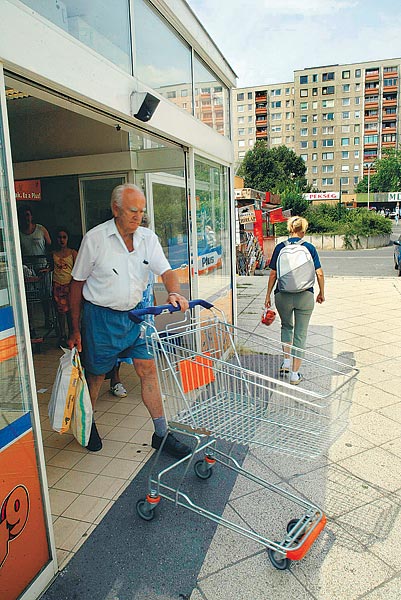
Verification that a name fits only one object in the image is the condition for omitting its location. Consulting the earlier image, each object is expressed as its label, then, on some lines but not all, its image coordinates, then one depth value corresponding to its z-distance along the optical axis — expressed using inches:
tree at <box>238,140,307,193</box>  2178.9
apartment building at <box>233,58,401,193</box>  3193.9
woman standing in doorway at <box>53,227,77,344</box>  242.4
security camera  129.2
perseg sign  2017.7
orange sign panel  79.0
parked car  566.1
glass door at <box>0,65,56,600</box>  78.9
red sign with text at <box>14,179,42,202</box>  251.8
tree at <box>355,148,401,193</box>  2434.2
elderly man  122.9
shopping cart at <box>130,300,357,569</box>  93.5
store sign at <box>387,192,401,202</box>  2376.5
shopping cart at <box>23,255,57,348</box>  254.3
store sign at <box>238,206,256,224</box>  642.2
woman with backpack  183.9
